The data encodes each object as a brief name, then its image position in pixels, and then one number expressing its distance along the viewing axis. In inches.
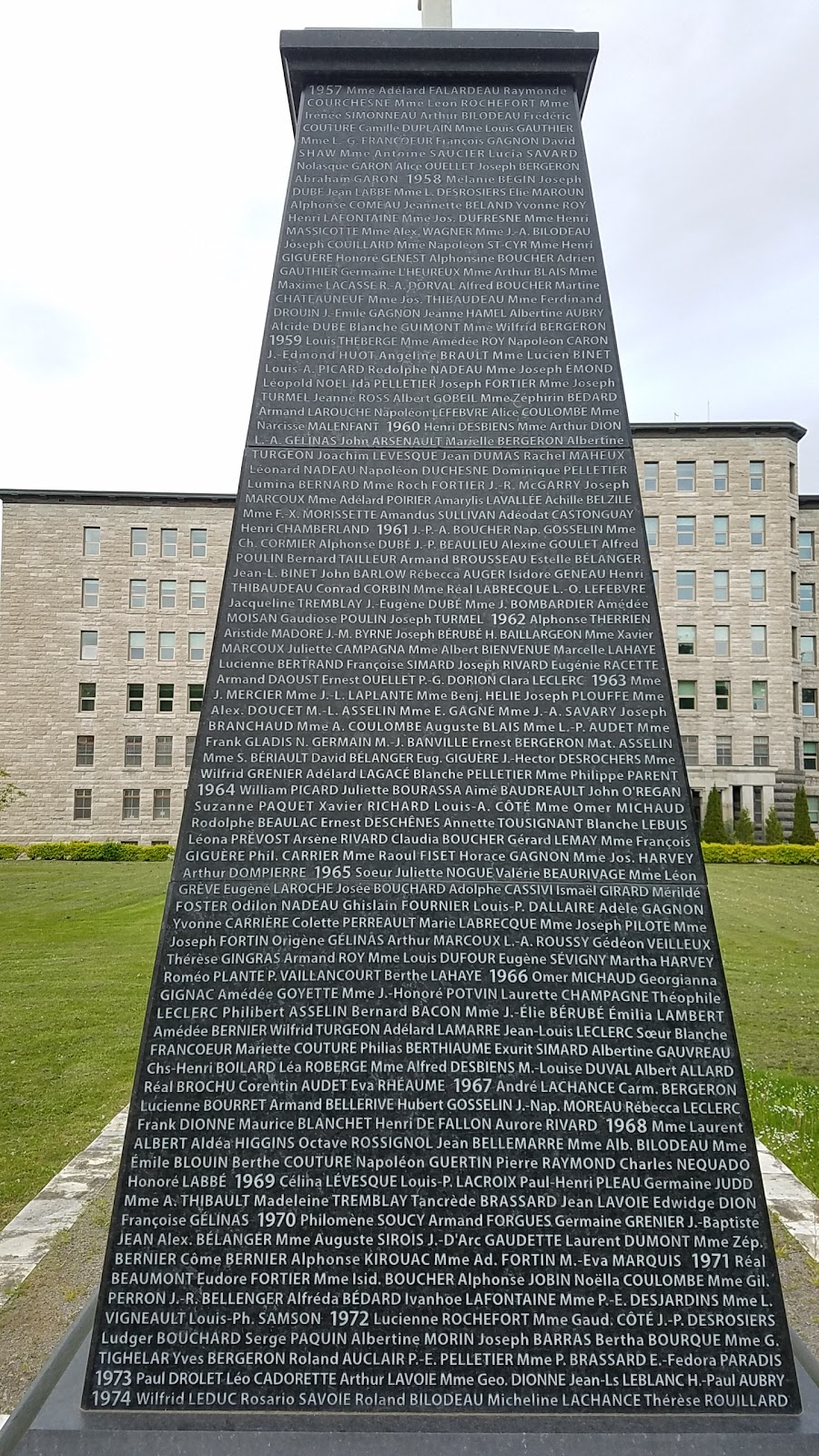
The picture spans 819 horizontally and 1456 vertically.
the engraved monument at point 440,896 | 99.1
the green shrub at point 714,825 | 1244.8
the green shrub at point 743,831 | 1269.7
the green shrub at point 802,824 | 1315.2
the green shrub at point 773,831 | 1264.8
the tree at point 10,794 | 1498.5
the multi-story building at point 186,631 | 1493.6
